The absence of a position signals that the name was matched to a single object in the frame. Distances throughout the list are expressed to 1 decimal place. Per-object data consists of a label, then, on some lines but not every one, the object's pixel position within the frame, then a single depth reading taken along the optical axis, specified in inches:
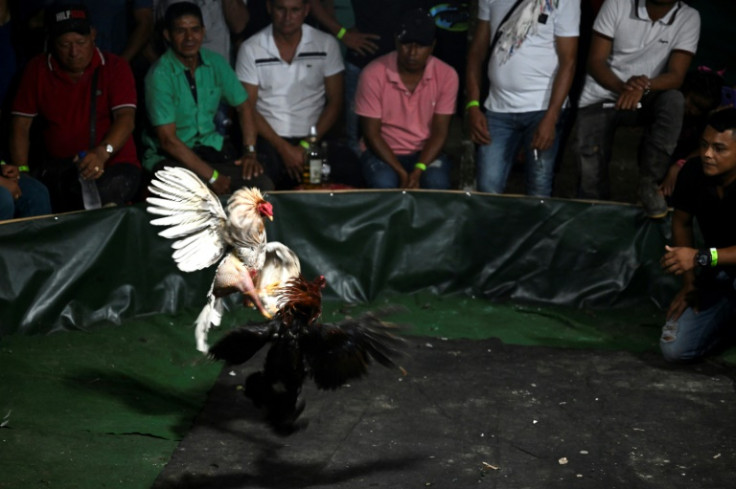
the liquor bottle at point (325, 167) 284.2
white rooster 168.7
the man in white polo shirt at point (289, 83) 276.4
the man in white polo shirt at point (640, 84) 248.8
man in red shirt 243.8
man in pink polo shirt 275.1
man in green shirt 254.4
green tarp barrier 246.2
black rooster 157.9
